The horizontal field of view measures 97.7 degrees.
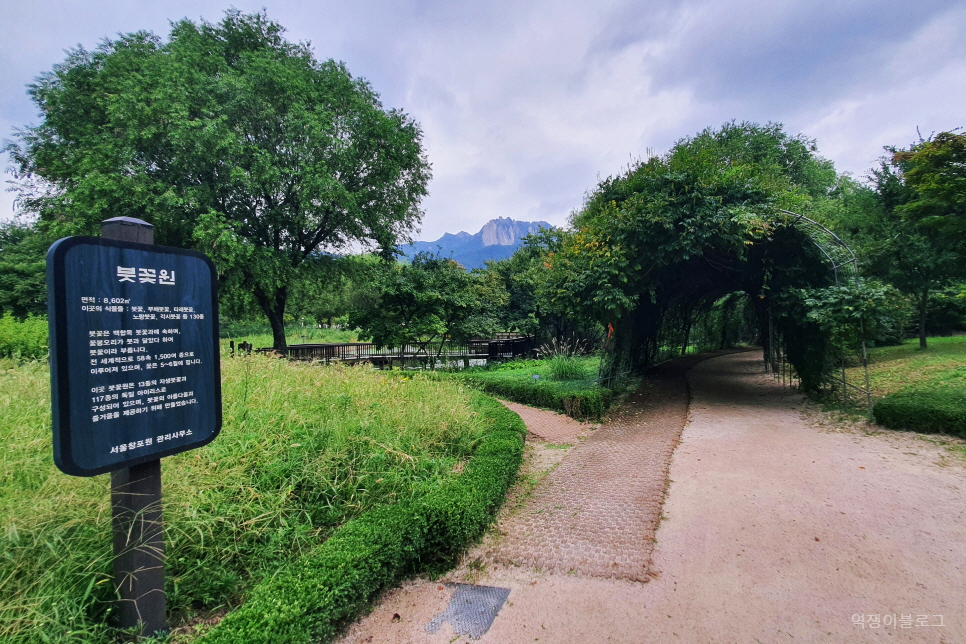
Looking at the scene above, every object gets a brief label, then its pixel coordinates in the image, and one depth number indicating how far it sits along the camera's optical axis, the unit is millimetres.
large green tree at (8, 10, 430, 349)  11891
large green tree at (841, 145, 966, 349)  12250
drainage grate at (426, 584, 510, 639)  2438
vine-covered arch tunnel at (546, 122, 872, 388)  7695
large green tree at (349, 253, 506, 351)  14242
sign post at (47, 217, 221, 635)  1799
